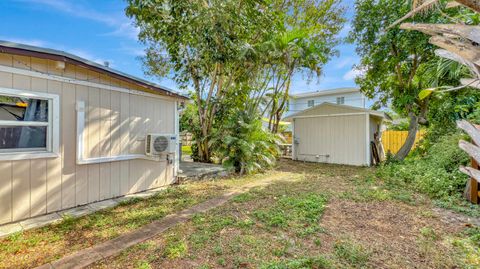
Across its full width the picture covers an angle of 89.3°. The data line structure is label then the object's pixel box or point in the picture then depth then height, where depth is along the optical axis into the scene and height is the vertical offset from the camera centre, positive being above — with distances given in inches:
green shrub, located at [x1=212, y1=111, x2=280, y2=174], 286.7 -6.5
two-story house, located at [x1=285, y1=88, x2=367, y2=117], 841.5 +148.0
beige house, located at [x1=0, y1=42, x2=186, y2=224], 141.5 +4.3
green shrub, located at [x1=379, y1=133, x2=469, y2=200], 204.2 -35.6
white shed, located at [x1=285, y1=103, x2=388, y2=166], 387.9 +7.6
